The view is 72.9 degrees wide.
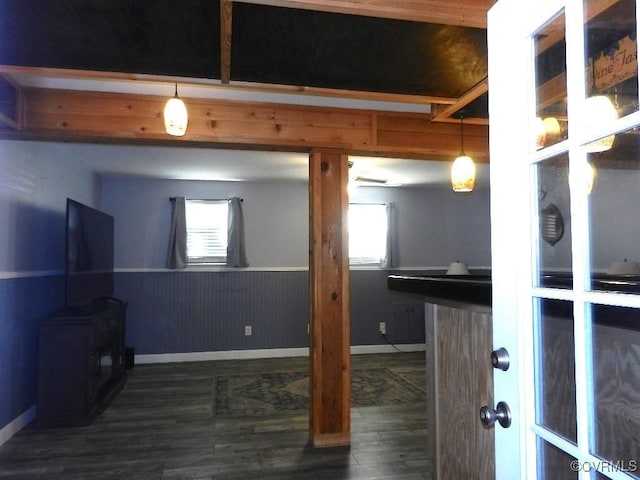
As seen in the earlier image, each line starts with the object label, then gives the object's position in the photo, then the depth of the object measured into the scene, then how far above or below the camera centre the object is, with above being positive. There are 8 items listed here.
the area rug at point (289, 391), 3.78 -1.38
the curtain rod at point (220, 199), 5.72 +0.67
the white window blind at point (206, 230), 5.68 +0.26
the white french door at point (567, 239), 0.87 +0.02
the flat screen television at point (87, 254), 3.54 -0.04
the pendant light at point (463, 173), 2.91 +0.50
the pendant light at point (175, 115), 2.36 +0.74
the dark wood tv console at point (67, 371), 3.36 -0.94
